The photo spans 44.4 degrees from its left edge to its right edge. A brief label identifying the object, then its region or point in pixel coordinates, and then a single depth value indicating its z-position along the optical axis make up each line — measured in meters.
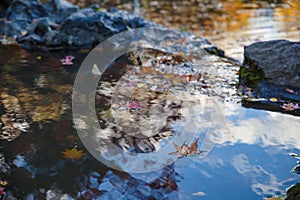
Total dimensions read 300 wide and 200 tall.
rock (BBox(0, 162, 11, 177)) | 2.91
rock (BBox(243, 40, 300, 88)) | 4.56
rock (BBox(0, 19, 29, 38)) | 7.34
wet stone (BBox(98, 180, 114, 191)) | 2.78
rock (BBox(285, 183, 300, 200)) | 2.49
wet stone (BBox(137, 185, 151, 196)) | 2.72
